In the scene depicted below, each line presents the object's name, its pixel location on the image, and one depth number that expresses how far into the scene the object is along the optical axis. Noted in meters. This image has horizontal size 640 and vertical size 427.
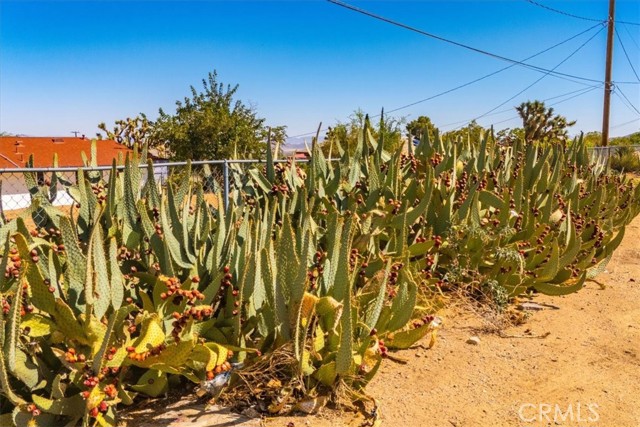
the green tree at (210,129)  25.61
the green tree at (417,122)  35.28
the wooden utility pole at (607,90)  24.42
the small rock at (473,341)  3.78
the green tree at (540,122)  31.34
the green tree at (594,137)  32.13
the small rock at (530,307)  4.60
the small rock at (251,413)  2.70
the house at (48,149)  27.58
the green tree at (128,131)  30.92
